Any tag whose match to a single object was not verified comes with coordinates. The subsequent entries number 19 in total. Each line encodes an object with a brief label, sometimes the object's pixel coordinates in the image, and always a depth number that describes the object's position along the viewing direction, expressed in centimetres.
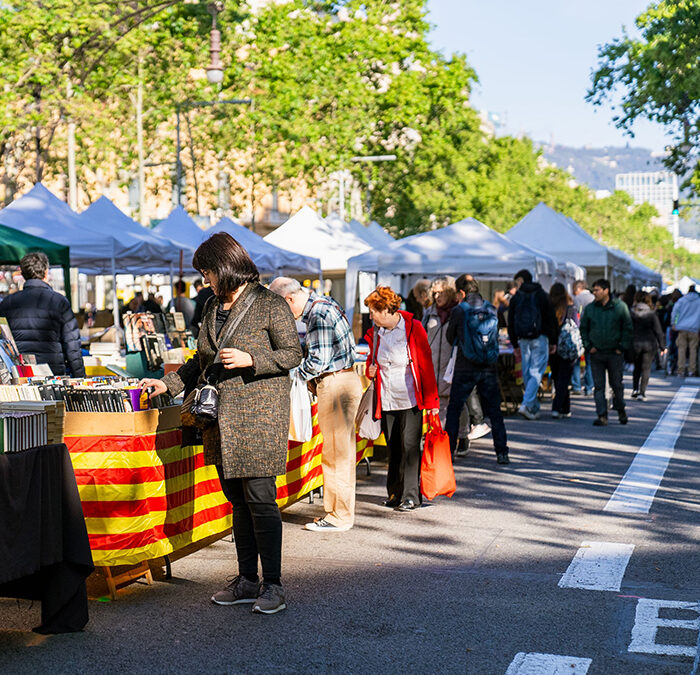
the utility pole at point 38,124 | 2505
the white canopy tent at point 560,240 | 2786
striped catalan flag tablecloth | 614
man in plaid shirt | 781
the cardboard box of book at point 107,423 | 621
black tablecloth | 530
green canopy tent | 1294
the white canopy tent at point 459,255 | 1878
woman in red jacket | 891
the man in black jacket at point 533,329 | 1584
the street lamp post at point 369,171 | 4156
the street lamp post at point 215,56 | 2388
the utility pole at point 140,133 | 3485
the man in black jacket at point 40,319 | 951
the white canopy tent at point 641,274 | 3609
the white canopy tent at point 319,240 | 2455
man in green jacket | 1501
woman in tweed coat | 577
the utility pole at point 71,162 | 3597
